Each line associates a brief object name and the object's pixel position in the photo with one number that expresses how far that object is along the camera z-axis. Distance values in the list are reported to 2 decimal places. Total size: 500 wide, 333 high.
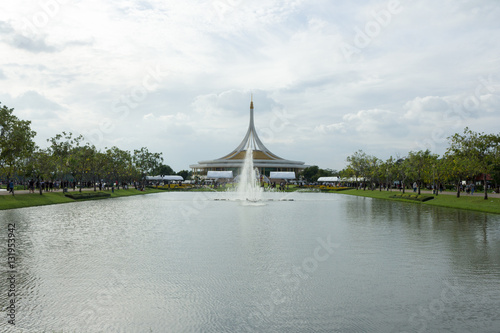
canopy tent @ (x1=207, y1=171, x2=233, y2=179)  136.25
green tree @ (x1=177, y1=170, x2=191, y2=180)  157.68
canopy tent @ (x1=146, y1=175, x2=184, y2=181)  104.11
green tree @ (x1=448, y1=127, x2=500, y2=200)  39.75
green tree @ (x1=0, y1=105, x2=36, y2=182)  35.88
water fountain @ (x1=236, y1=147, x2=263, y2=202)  53.13
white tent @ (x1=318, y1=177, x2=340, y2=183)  105.79
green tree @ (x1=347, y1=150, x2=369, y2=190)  75.56
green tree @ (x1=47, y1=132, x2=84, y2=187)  47.11
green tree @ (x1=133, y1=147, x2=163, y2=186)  78.25
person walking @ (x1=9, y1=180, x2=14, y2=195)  41.16
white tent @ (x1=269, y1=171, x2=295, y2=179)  137.00
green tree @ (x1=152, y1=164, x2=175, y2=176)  140.69
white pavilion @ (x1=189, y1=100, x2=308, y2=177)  153.75
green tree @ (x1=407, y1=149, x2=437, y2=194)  55.62
